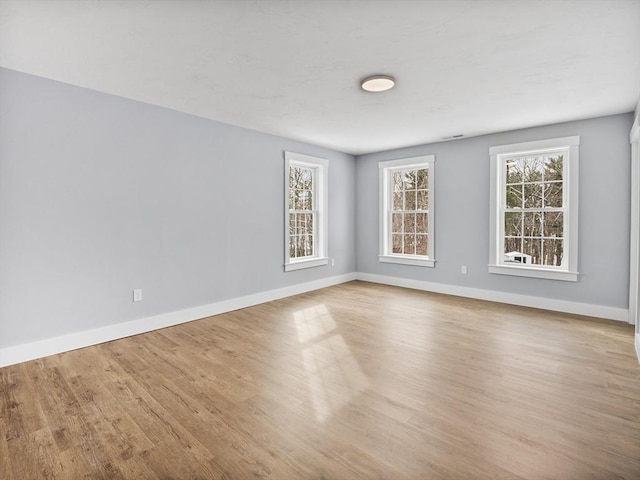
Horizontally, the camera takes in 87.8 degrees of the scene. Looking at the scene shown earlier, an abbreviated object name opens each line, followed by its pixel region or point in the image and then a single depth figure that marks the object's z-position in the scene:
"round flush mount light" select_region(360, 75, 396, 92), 2.98
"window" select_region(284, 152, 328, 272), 5.43
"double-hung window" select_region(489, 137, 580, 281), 4.38
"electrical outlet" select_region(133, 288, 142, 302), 3.63
